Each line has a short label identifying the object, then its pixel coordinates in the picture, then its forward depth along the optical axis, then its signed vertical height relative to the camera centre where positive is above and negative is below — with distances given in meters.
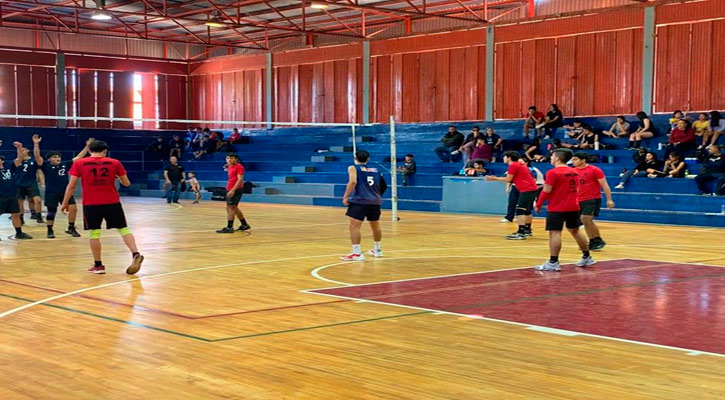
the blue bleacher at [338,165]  22.75 -0.30
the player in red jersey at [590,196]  13.55 -0.65
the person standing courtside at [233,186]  17.72 -0.61
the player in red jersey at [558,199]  11.75 -0.59
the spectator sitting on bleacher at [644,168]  24.12 -0.33
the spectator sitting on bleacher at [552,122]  29.25 +1.17
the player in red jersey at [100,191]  11.19 -0.45
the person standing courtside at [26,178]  18.14 -0.44
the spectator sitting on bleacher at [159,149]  40.98 +0.38
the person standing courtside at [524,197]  16.92 -0.80
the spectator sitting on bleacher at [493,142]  28.92 +0.50
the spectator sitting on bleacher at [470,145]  28.92 +0.39
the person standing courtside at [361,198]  12.92 -0.62
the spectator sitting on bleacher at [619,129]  27.52 +0.87
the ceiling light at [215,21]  33.06 +5.24
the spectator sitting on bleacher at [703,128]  24.58 +0.83
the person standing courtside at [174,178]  32.16 -0.79
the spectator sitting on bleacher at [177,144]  40.34 +0.62
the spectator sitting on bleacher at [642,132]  26.44 +0.75
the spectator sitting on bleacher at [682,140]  24.56 +0.46
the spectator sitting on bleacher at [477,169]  26.55 -0.39
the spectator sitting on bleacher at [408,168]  29.44 -0.39
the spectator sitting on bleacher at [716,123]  25.03 +0.98
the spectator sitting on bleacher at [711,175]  22.20 -0.49
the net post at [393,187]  21.73 -0.78
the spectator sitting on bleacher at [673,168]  23.42 -0.33
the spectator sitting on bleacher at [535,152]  27.20 +0.14
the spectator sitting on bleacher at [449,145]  30.55 +0.41
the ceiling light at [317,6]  31.13 +6.15
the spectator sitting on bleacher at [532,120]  29.50 +1.27
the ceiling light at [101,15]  33.49 +5.63
